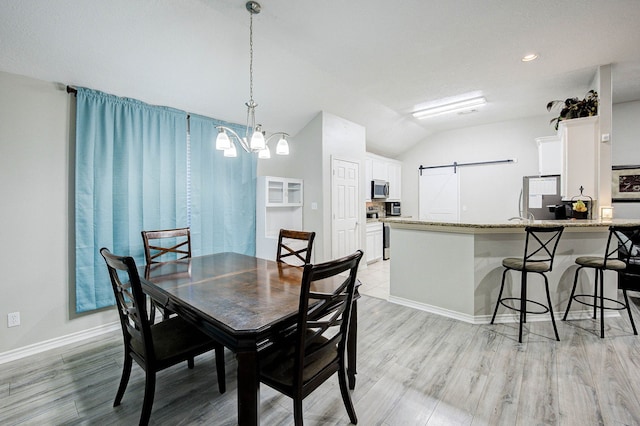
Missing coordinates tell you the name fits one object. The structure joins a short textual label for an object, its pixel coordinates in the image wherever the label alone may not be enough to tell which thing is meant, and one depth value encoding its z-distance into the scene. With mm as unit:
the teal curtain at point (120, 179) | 2646
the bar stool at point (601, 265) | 2582
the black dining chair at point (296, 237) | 2438
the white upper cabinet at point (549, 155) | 4516
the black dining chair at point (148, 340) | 1509
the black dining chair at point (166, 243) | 2666
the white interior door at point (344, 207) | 4543
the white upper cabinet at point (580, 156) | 3359
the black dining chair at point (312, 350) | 1265
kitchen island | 2920
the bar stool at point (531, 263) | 2547
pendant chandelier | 2084
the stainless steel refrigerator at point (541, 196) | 4602
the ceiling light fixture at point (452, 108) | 4488
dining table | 1224
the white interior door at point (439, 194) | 6324
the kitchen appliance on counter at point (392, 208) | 6582
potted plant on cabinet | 3338
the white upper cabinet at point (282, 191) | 4137
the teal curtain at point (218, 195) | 3475
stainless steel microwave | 5820
